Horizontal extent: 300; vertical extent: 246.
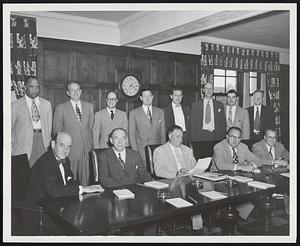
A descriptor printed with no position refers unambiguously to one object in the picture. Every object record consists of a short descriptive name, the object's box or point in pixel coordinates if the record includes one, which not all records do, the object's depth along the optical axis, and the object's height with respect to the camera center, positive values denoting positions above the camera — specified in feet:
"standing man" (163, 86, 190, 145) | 16.65 +0.35
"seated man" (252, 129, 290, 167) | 13.93 -1.22
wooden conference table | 6.68 -1.91
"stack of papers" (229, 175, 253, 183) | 10.03 -1.75
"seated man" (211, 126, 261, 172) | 13.10 -1.29
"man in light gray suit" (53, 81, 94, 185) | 14.75 -0.06
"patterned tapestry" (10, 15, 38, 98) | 15.33 +3.33
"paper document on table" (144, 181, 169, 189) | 9.14 -1.75
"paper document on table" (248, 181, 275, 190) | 9.36 -1.81
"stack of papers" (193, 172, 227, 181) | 10.19 -1.70
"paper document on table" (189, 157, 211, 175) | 10.48 -1.41
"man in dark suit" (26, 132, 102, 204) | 8.56 -1.47
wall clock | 18.65 +1.97
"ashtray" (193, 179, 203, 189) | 9.32 -1.76
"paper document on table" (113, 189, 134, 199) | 8.17 -1.79
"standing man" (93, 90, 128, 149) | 15.35 -0.03
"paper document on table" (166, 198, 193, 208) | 7.61 -1.88
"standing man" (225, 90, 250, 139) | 17.75 +0.25
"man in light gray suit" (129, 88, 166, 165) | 15.74 -0.18
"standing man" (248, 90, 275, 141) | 18.35 +0.08
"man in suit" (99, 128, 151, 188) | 10.60 -1.42
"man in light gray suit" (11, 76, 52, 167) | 13.28 -0.06
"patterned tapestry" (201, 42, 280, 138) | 21.66 +3.97
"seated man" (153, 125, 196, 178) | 12.19 -1.33
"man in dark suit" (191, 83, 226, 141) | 17.87 +0.10
